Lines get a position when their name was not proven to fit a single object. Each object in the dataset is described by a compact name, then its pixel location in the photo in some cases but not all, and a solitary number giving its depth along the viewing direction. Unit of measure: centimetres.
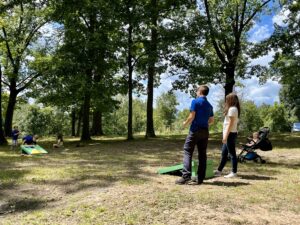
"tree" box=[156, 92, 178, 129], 5720
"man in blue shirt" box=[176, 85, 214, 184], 530
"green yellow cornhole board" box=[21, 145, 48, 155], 1059
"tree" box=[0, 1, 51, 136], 2048
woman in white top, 578
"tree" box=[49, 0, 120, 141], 1424
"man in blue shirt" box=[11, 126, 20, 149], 1319
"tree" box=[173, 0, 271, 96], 1440
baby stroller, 750
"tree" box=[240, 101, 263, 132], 5208
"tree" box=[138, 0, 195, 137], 1436
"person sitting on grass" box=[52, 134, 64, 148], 1346
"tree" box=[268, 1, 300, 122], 1398
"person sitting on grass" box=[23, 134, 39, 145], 1126
